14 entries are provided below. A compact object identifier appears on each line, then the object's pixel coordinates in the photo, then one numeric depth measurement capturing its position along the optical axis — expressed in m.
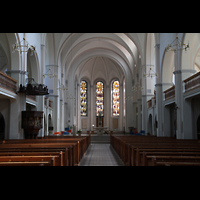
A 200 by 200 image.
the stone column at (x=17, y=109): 13.25
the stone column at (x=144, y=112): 22.86
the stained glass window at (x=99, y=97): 36.31
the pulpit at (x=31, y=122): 13.49
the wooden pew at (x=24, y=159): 4.71
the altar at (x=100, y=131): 26.69
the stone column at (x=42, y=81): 17.33
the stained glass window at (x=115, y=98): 35.94
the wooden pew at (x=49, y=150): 6.16
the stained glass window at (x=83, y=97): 36.03
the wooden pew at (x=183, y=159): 4.91
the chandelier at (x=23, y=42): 13.73
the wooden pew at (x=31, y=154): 5.52
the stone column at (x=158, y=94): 17.55
